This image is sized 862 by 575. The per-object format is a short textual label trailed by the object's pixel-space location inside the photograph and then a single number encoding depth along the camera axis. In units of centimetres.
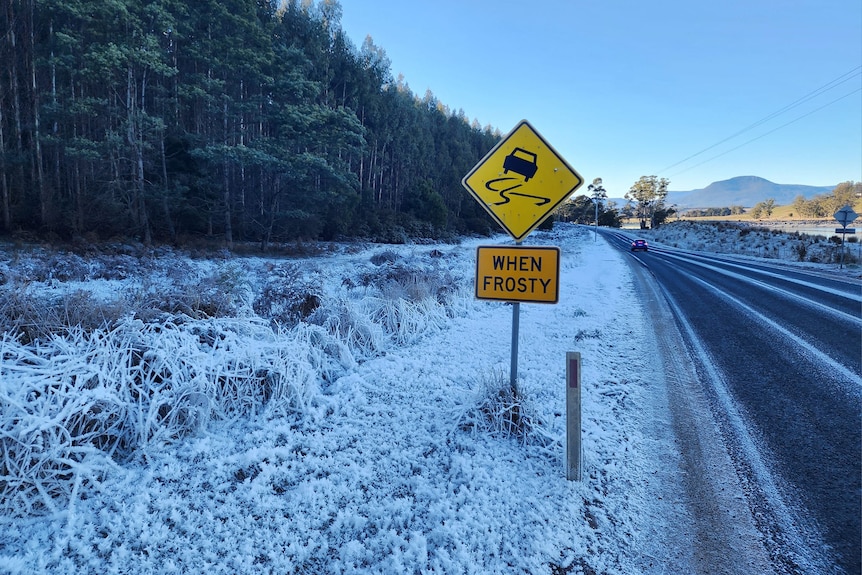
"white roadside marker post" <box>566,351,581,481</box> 271
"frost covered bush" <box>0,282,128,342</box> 365
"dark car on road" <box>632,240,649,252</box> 3534
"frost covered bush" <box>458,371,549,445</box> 332
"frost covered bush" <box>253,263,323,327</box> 633
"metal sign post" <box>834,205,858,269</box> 1911
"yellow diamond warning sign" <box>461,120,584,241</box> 334
